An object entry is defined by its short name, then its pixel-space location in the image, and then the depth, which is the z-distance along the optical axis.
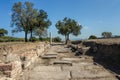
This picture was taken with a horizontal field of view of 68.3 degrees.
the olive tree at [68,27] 23.52
